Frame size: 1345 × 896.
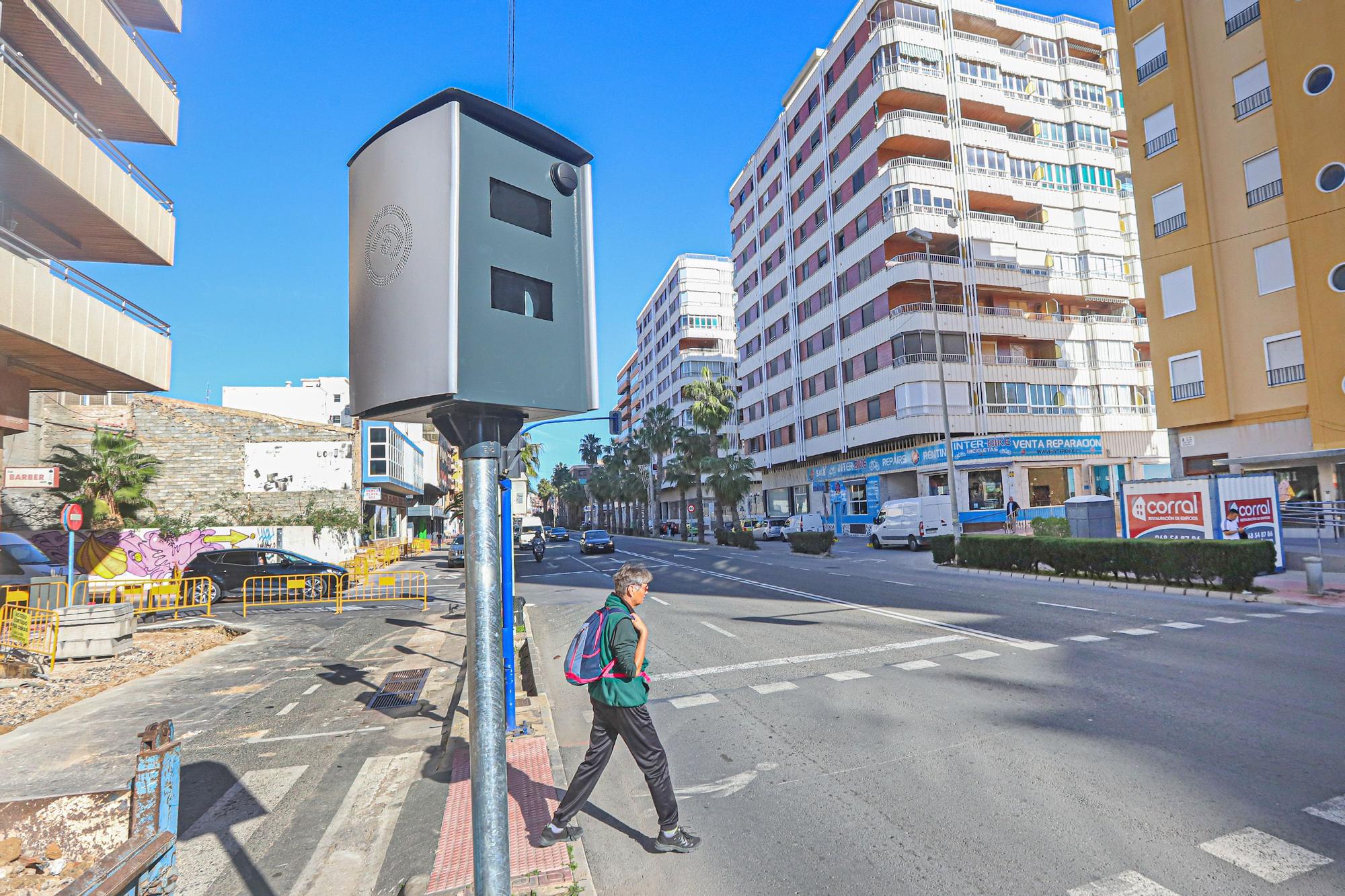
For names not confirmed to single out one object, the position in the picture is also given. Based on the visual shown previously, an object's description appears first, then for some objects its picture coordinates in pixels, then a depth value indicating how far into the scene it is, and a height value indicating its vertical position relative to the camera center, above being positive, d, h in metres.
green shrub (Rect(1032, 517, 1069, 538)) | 25.89 -1.36
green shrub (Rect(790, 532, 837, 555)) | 30.55 -1.90
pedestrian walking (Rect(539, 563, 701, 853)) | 4.19 -1.33
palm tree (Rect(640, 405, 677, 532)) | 60.94 +6.64
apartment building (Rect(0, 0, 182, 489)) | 11.73 +6.51
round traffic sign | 12.95 +0.18
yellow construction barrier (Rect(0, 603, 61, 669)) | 10.99 -1.80
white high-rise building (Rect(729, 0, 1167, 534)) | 40.38 +14.77
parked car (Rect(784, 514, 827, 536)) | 38.62 -1.33
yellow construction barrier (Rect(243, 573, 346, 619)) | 20.27 -2.10
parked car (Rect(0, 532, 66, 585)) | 17.84 -0.86
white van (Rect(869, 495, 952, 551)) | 31.70 -1.11
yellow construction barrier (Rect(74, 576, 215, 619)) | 18.73 -2.02
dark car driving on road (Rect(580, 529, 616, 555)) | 40.22 -2.06
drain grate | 8.47 -2.30
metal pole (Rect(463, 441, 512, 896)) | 2.29 -0.56
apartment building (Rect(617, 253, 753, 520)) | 81.81 +21.89
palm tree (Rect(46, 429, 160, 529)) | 21.58 +1.52
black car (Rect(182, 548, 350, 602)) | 20.33 -1.48
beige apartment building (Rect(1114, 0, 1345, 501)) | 24.19 +10.09
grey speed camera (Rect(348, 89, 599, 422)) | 2.20 +0.82
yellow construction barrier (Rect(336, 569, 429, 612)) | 20.97 -2.49
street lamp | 24.67 +2.58
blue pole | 6.74 -0.56
